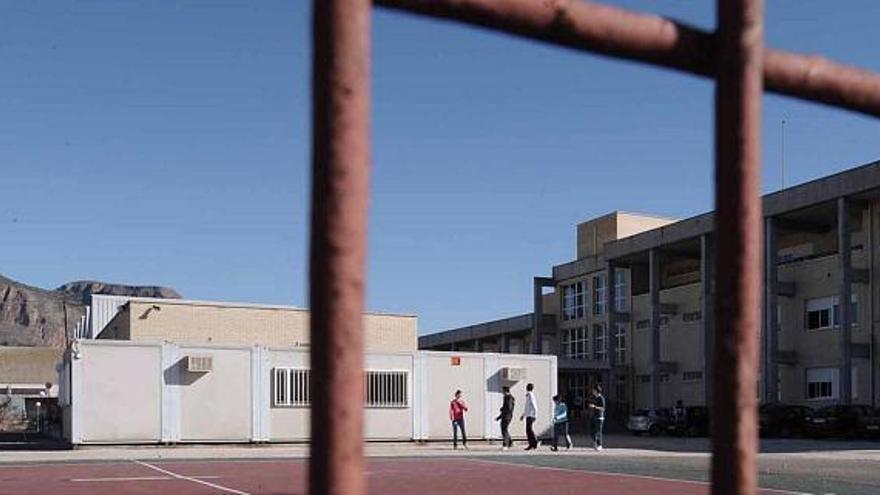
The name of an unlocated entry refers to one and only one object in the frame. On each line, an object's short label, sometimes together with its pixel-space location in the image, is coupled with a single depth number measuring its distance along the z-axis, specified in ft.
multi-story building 156.25
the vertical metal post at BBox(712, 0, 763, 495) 7.23
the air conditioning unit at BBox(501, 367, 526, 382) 113.70
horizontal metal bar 6.87
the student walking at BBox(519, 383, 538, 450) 102.83
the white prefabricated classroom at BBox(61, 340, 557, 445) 96.22
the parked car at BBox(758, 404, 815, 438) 148.66
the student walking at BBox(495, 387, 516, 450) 104.58
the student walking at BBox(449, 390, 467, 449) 102.06
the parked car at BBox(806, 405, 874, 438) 138.72
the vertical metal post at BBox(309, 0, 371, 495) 6.27
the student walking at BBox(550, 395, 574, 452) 104.95
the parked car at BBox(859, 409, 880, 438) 134.92
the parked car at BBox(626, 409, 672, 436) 164.04
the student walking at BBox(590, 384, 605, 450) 105.19
